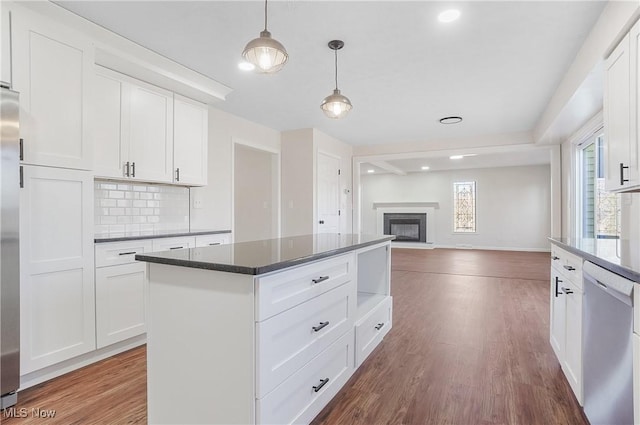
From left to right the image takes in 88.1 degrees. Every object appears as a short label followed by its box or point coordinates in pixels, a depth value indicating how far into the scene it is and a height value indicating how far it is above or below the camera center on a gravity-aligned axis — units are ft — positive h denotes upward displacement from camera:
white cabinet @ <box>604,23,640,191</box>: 5.74 +1.81
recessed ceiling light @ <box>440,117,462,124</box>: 14.80 +4.15
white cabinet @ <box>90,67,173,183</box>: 8.69 +2.39
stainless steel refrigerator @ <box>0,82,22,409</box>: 5.96 -0.66
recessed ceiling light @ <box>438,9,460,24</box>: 7.11 +4.30
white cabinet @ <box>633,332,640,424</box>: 3.85 -1.99
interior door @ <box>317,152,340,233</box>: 17.67 +1.01
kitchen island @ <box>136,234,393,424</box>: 4.21 -1.72
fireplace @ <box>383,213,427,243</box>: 33.96 -1.56
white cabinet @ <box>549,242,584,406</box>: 5.92 -2.12
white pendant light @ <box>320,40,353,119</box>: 7.93 +2.56
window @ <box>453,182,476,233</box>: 32.24 +0.39
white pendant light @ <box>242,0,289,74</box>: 5.81 +2.86
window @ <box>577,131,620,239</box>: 11.66 +0.44
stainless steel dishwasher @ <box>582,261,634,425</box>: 4.15 -1.93
